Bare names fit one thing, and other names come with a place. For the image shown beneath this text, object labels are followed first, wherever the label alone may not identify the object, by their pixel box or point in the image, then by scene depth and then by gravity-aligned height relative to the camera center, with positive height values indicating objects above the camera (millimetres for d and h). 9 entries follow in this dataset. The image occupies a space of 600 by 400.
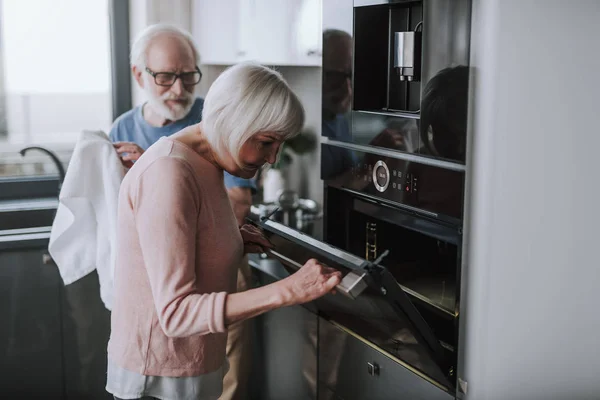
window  2826 +11
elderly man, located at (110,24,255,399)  2205 -68
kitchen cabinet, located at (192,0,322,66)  2244 +168
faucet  2615 -279
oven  1386 -364
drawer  1614 -689
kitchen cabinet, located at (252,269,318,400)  2066 -798
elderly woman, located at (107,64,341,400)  1262 -310
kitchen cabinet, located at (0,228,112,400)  2340 -798
